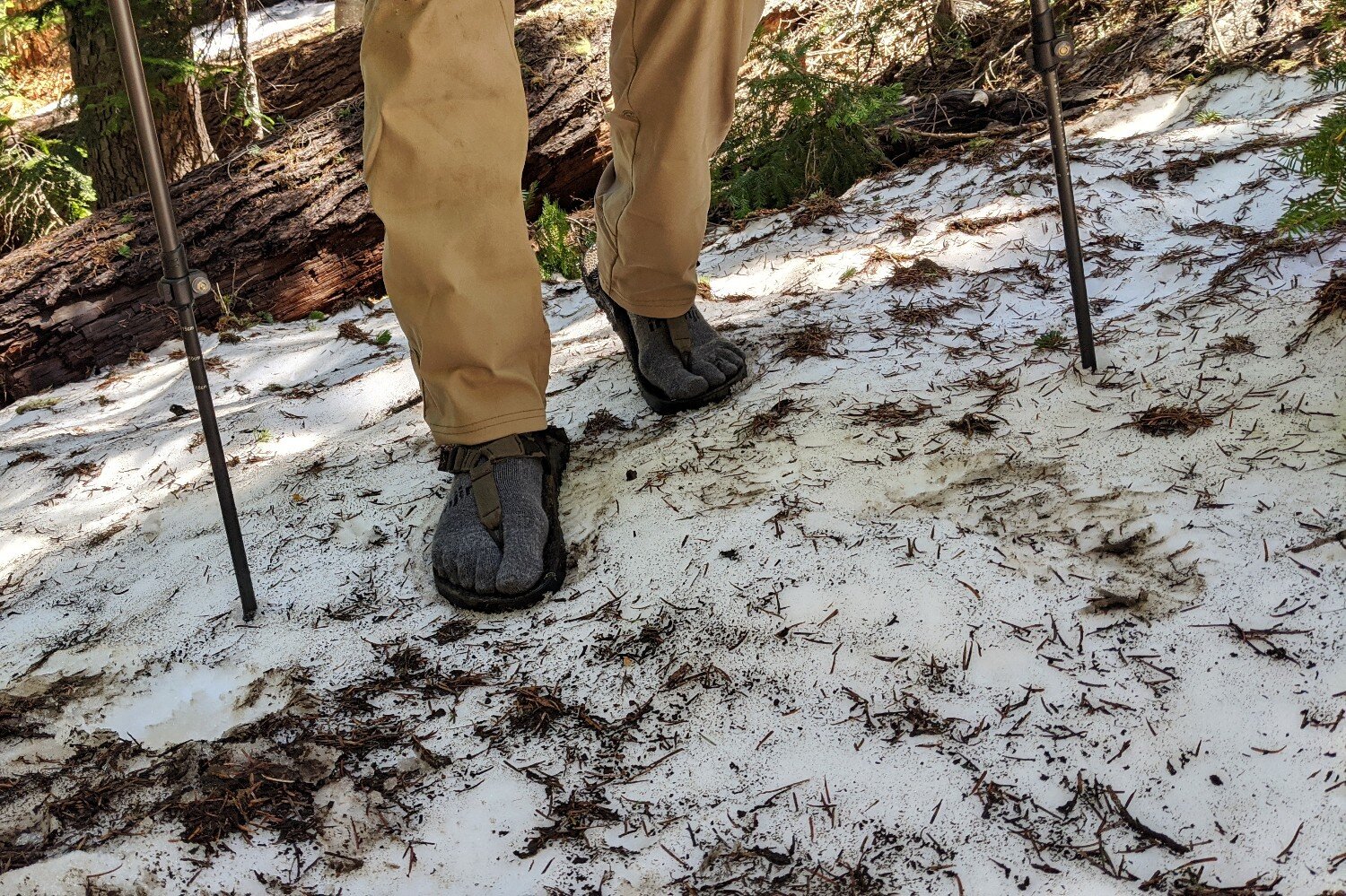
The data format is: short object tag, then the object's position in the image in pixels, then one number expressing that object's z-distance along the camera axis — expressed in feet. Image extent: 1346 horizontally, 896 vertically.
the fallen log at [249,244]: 15.56
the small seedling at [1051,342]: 9.29
